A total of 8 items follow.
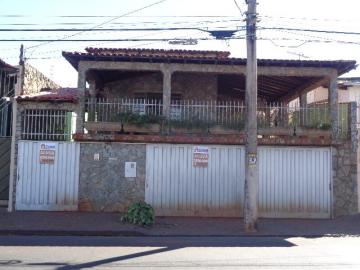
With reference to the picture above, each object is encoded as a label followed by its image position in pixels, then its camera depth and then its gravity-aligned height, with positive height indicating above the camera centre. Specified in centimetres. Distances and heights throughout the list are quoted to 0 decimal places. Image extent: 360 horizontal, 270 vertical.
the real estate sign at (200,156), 1683 +48
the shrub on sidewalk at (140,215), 1453 -120
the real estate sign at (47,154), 1666 +51
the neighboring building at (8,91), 1762 +290
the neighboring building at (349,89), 2455 +388
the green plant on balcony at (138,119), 1692 +165
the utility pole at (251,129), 1391 +112
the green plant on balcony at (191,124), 1703 +149
